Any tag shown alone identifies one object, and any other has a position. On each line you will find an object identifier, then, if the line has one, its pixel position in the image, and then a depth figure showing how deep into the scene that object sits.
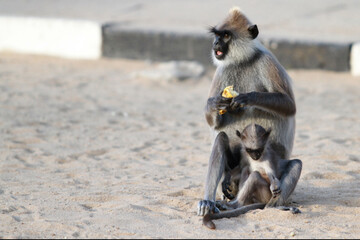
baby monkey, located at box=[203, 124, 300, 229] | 8.89
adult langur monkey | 9.15
